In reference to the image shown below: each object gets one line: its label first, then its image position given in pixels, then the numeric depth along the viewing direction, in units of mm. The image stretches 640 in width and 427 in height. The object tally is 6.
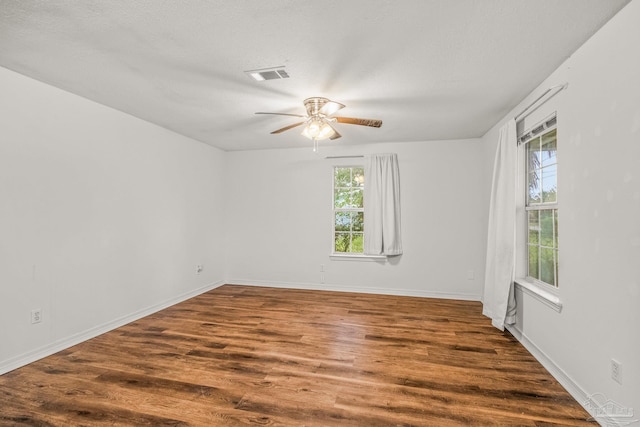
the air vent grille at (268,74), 2377
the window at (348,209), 5133
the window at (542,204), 2658
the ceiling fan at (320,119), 2798
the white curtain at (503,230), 3117
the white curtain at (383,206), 4773
